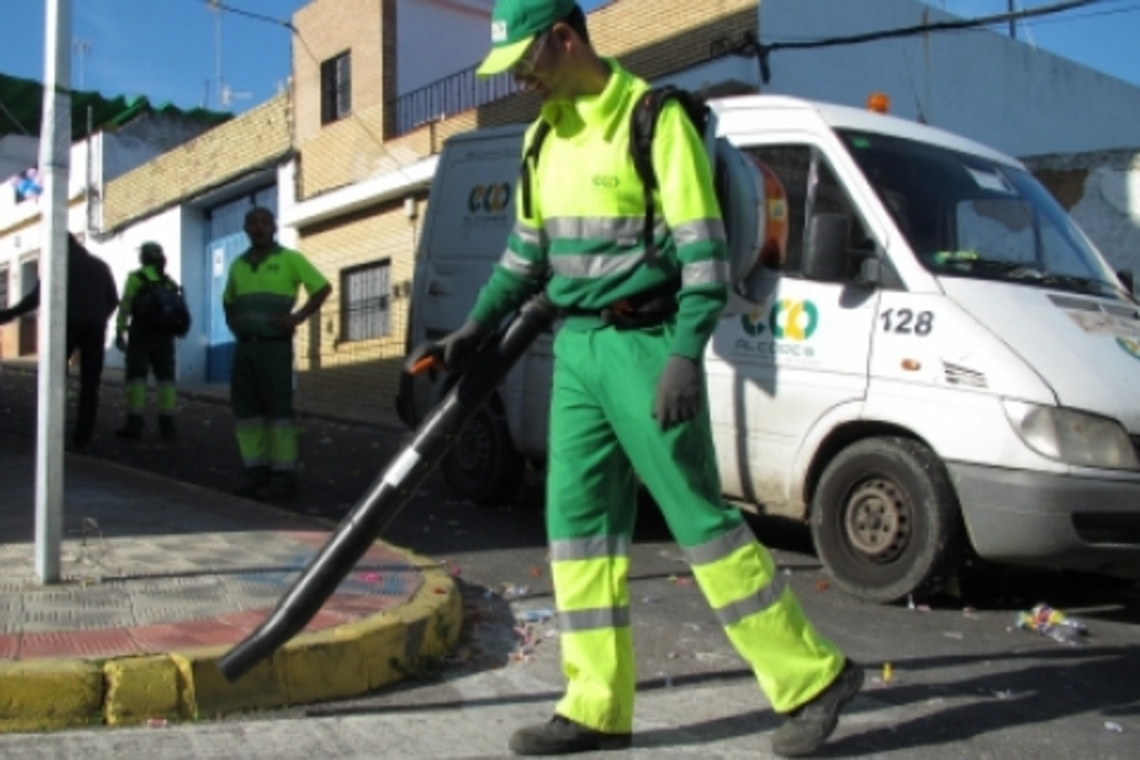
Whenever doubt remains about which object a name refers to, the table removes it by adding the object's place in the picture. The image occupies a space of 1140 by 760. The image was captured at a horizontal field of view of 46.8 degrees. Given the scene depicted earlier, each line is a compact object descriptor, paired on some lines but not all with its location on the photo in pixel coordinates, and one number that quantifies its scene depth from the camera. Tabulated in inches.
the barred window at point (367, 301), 727.1
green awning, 1104.8
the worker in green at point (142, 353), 441.7
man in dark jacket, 385.7
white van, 199.5
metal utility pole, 182.4
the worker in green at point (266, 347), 308.0
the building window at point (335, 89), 782.5
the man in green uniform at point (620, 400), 131.8
